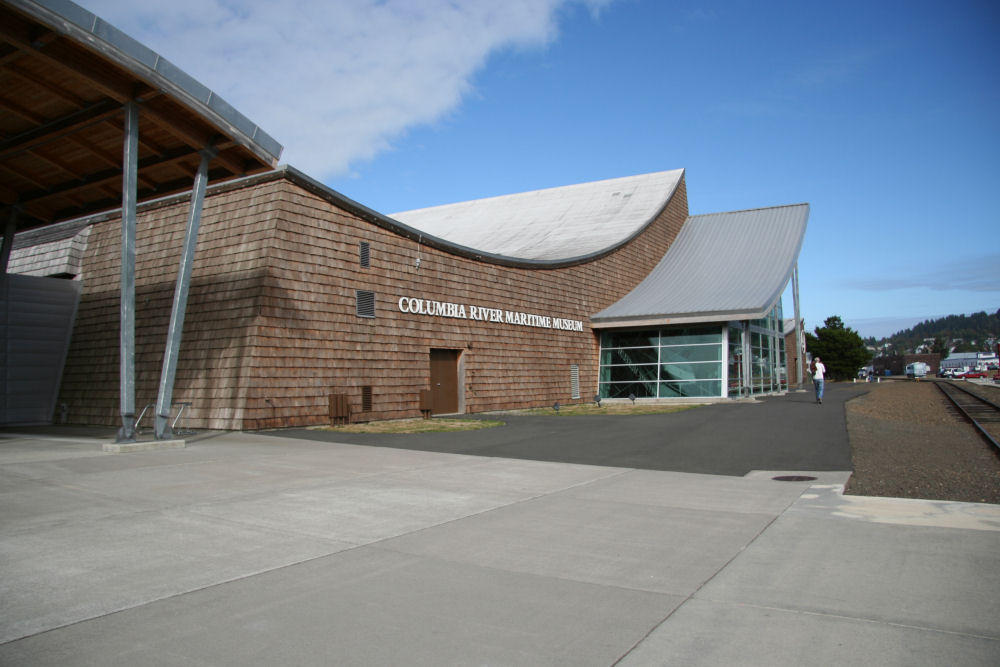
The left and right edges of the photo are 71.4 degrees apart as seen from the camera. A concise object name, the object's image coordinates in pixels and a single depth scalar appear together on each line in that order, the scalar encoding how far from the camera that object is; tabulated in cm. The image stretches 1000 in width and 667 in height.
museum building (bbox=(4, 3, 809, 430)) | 1525
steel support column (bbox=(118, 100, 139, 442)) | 1132
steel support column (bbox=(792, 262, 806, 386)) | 3894
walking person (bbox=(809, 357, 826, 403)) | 2380
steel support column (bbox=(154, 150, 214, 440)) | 1208
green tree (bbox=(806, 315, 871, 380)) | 8244
